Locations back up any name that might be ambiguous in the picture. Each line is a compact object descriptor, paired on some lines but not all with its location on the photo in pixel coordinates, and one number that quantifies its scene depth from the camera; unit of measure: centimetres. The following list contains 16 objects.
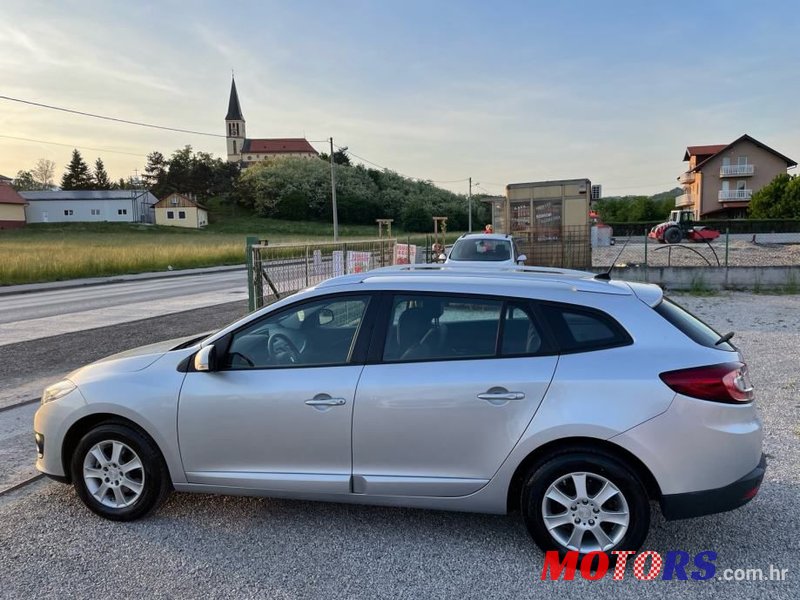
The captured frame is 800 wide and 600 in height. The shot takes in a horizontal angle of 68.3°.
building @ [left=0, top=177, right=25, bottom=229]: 7406
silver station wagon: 300
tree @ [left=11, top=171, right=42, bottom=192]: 11475
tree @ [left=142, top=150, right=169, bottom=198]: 10719
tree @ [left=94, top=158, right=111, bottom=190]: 11619
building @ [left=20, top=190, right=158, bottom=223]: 8644
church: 13712
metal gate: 827
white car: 1259
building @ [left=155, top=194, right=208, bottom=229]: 8657
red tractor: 3641
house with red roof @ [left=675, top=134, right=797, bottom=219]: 6850
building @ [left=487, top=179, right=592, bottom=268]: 1814
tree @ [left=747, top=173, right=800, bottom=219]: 5344
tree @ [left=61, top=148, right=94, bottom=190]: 10969
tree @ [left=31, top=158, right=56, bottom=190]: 11500
